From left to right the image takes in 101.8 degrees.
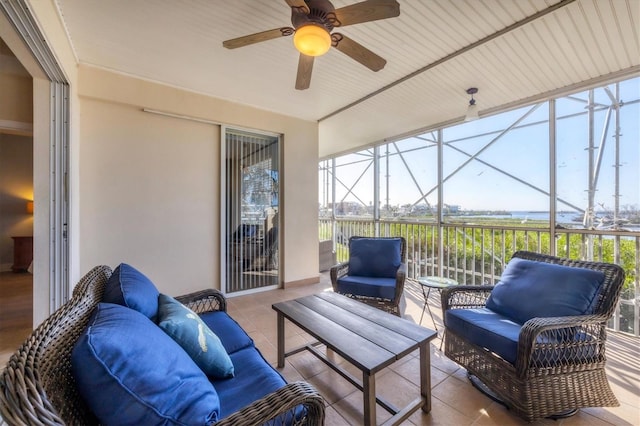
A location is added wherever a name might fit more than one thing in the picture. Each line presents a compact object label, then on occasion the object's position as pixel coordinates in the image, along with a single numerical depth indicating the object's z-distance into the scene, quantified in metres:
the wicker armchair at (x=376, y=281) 2.58
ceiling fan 1.50
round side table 2.45
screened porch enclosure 2.55
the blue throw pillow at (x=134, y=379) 0.72
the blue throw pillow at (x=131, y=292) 1.16
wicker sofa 0.62
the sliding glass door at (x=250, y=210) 3.54
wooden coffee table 1.30
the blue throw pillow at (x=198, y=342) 1.15
